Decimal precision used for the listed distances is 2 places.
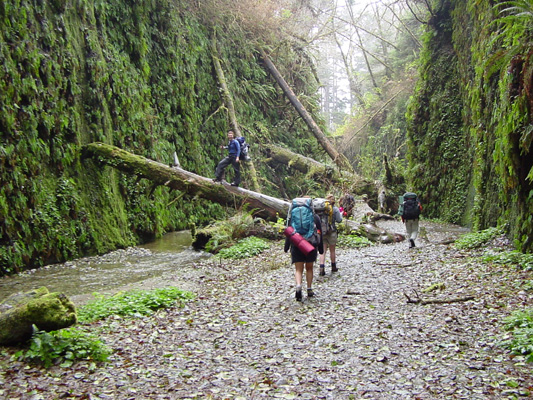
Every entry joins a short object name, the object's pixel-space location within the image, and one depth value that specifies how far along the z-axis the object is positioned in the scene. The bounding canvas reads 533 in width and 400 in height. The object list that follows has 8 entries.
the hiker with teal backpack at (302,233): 7.47
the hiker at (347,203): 16.52
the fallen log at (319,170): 19.91
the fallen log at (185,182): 12.45
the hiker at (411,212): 11.69
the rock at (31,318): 4.68
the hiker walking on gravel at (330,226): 9.12
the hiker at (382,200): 19.50
